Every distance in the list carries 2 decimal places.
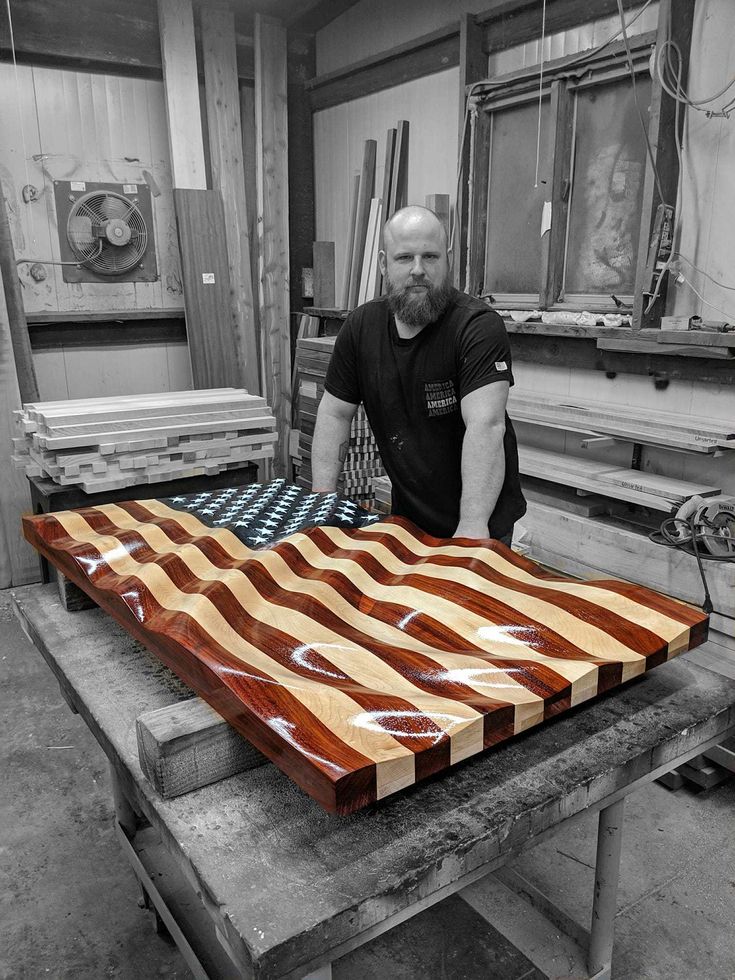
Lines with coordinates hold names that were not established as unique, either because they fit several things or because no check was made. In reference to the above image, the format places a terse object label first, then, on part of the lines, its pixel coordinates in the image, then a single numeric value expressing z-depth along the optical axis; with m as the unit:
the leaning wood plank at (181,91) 5.12
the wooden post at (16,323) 4.58
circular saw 2.79
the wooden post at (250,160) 5.77
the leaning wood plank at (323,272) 5.79
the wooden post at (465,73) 4.08
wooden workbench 0.95
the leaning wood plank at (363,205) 5.11
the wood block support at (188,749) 1.14
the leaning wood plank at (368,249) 5.03
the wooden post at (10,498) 4.59
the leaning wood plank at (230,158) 5.37
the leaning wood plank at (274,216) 5.56
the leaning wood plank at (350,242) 5.21
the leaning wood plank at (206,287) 5.24
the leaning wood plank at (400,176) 4.86
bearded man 2.25
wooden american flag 1.08
